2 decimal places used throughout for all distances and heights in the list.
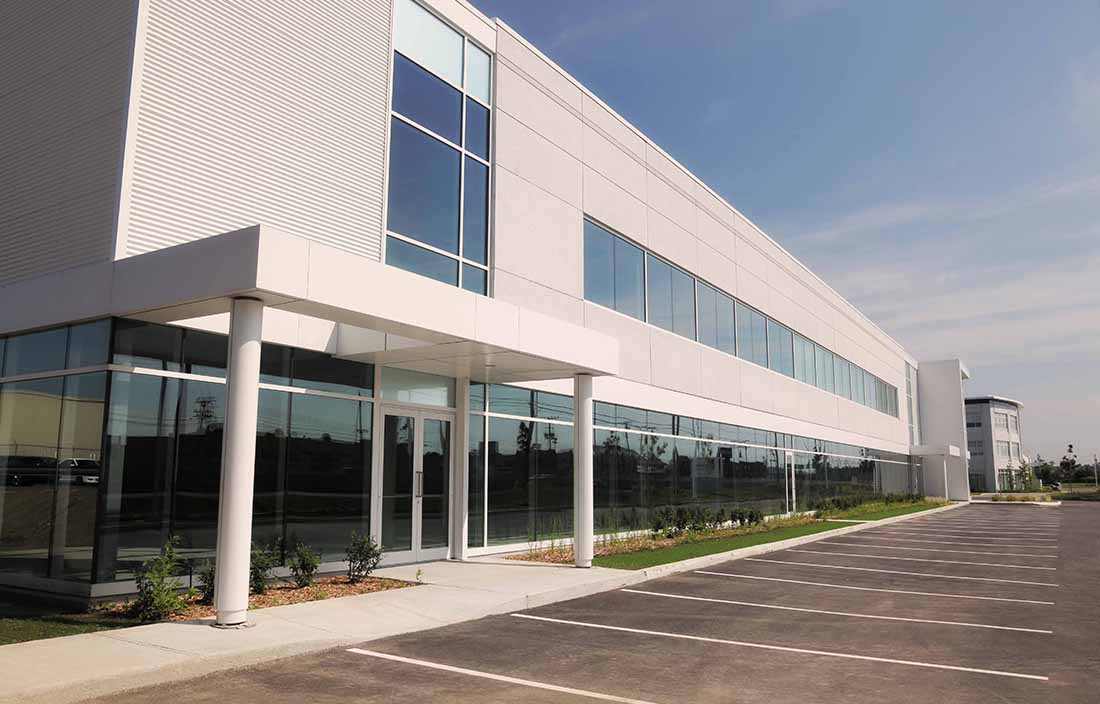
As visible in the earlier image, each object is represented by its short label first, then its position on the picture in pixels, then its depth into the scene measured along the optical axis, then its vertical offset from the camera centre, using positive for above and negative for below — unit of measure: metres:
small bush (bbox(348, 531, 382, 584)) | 12.85 -1.28
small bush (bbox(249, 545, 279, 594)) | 11.33 -1.28
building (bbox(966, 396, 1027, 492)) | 100.75 +4.73
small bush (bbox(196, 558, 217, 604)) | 10.68 -1.41
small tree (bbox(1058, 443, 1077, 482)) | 135.88 +1.55
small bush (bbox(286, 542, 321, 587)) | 12.05 -1.29
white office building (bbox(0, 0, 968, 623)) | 10.46 +2.53
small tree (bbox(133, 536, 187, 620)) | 9.59 -1.38
